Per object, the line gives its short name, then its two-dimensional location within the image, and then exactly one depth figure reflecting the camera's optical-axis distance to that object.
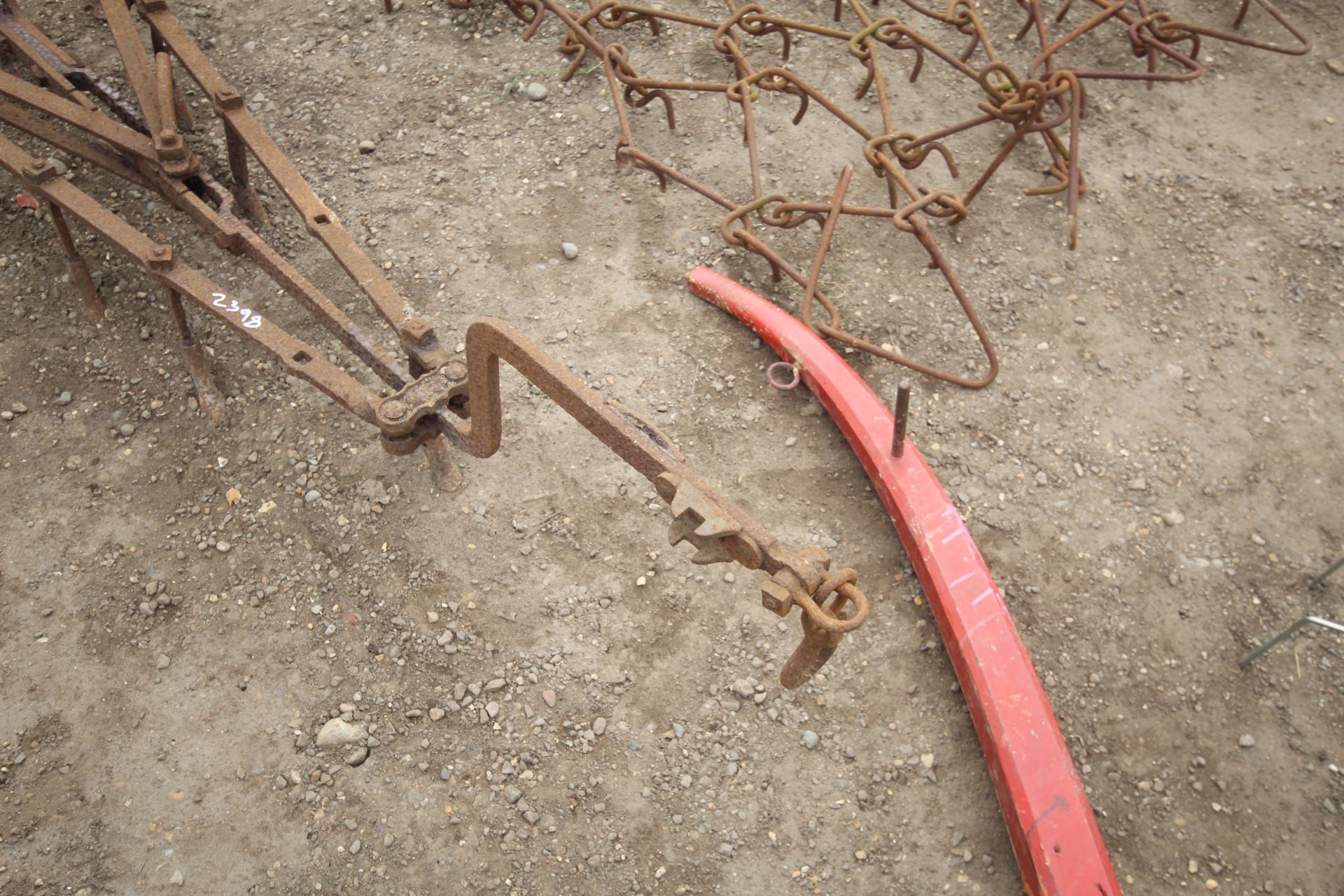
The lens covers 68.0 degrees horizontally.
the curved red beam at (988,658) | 2.34
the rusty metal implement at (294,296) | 2.03
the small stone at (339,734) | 2.73
